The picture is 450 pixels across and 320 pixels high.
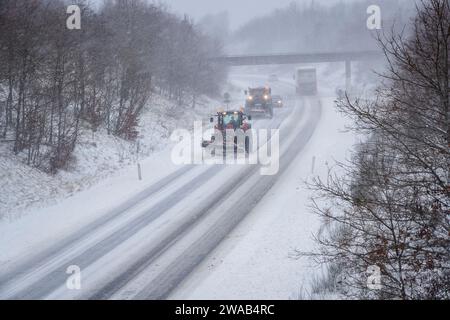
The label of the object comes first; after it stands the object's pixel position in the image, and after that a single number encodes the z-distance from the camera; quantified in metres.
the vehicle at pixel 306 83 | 54.66
